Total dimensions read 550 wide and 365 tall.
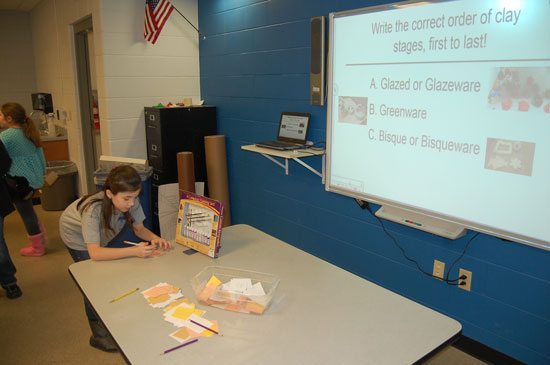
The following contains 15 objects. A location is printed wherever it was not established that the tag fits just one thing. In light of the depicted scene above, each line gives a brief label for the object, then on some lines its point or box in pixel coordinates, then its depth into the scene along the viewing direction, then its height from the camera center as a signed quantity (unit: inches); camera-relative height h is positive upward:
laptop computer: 119.4 -8.0
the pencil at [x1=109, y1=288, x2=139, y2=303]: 64.2 -29.4
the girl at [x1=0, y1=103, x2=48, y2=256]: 135.7 -15.2
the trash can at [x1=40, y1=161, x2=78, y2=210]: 201.5 -41.1
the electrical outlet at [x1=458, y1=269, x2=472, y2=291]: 92.8 -38.2
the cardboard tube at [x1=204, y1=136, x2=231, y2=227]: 154.6 -24.0
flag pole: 163.5 +27.5
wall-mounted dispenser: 235.6 +1.8
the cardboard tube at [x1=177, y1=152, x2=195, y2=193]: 143.1 -22.5
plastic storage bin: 61.7 -28.4
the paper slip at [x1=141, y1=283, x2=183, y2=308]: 63.3 -29.4
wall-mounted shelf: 110.6 -12.9
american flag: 150.4 +32.5
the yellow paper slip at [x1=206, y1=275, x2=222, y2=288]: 66.3 -28.3
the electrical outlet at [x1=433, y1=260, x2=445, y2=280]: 97.2 -38.2
